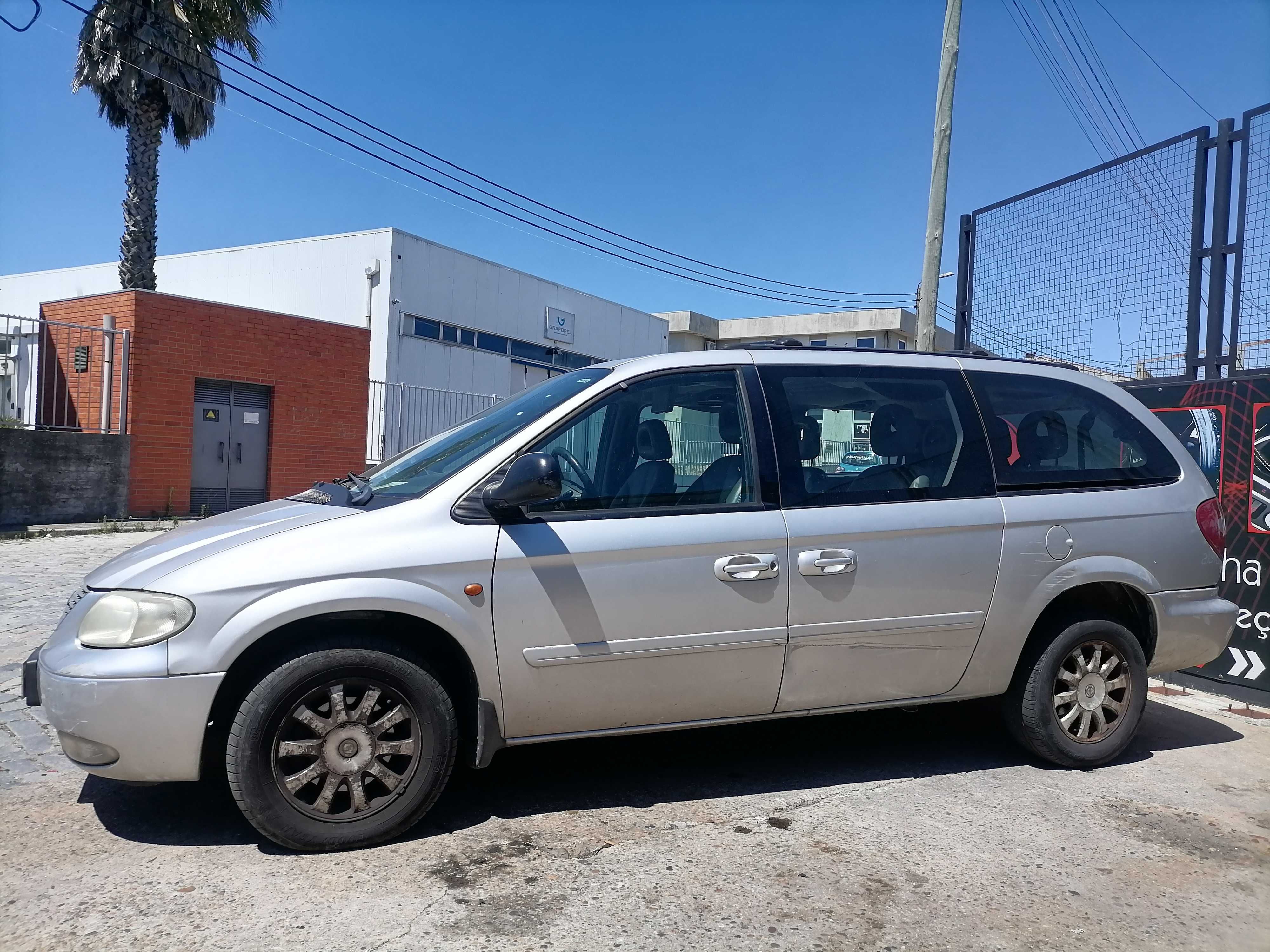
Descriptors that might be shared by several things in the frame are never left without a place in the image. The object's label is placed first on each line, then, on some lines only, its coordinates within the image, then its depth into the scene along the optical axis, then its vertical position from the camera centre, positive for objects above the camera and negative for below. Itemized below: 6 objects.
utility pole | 9.62 +3.04
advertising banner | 5.68 -0.06
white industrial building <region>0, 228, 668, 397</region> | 21.08 +3.84
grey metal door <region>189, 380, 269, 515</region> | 16.36 -0.01
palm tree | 17.03 +6.94
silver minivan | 3.22 -0.48
